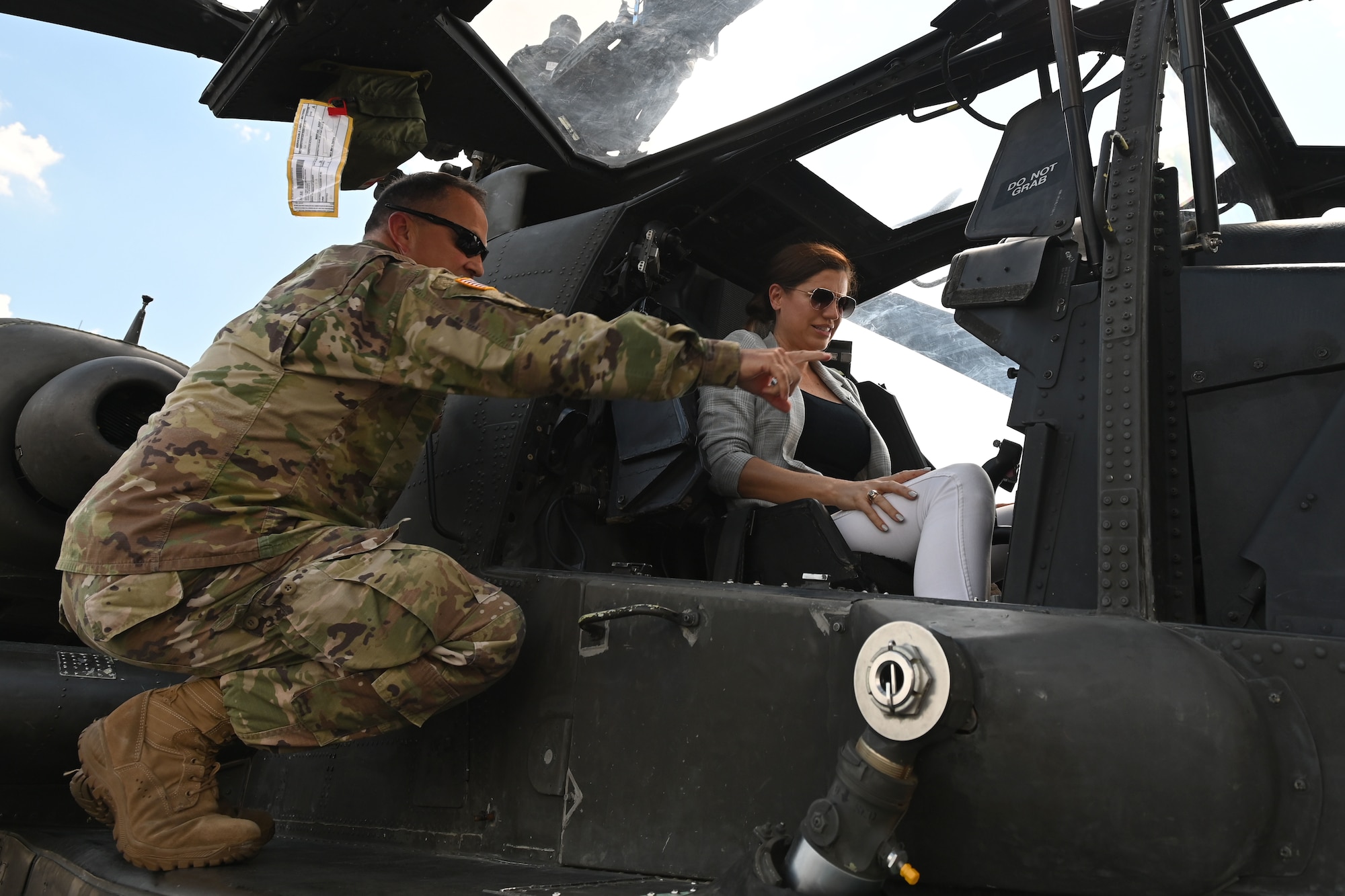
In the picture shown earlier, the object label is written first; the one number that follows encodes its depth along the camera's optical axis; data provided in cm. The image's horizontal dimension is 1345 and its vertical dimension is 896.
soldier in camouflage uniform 222
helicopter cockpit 164
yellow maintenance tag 268
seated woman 253
